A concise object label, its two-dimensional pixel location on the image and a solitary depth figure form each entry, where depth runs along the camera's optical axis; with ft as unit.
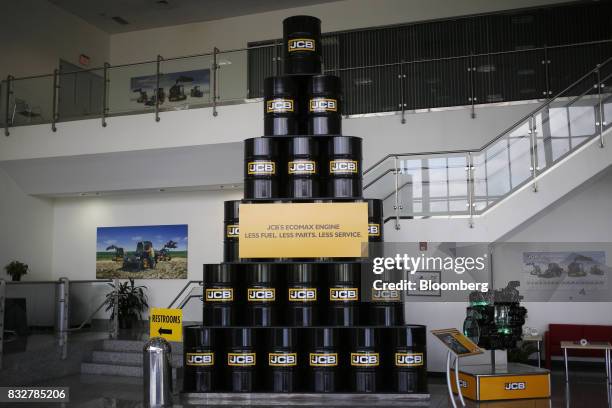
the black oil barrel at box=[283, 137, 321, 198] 23.57
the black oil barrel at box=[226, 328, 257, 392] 22.81
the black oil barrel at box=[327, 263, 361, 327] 22.65
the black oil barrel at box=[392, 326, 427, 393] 22.57
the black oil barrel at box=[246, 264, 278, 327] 22.98
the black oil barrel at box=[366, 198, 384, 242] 23.67
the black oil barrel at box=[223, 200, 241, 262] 23.86
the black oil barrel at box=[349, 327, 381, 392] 22.45
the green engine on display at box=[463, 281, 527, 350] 24.81
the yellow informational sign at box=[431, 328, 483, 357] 21.07
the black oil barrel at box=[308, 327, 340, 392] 22.49
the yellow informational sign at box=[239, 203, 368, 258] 22.75
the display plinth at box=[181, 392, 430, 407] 22.30
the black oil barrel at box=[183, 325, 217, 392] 23.06
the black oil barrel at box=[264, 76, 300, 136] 24.30
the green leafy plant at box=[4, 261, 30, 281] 42.42
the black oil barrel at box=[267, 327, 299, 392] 22.62
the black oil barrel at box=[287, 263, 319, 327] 22.75
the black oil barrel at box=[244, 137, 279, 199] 23.67
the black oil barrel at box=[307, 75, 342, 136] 24.21
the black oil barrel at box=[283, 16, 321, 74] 25.01
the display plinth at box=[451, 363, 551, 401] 24.38
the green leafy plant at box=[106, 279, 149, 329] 43.73
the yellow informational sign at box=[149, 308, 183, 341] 23.29
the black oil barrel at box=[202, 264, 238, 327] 23.13
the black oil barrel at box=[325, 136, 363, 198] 23.57
